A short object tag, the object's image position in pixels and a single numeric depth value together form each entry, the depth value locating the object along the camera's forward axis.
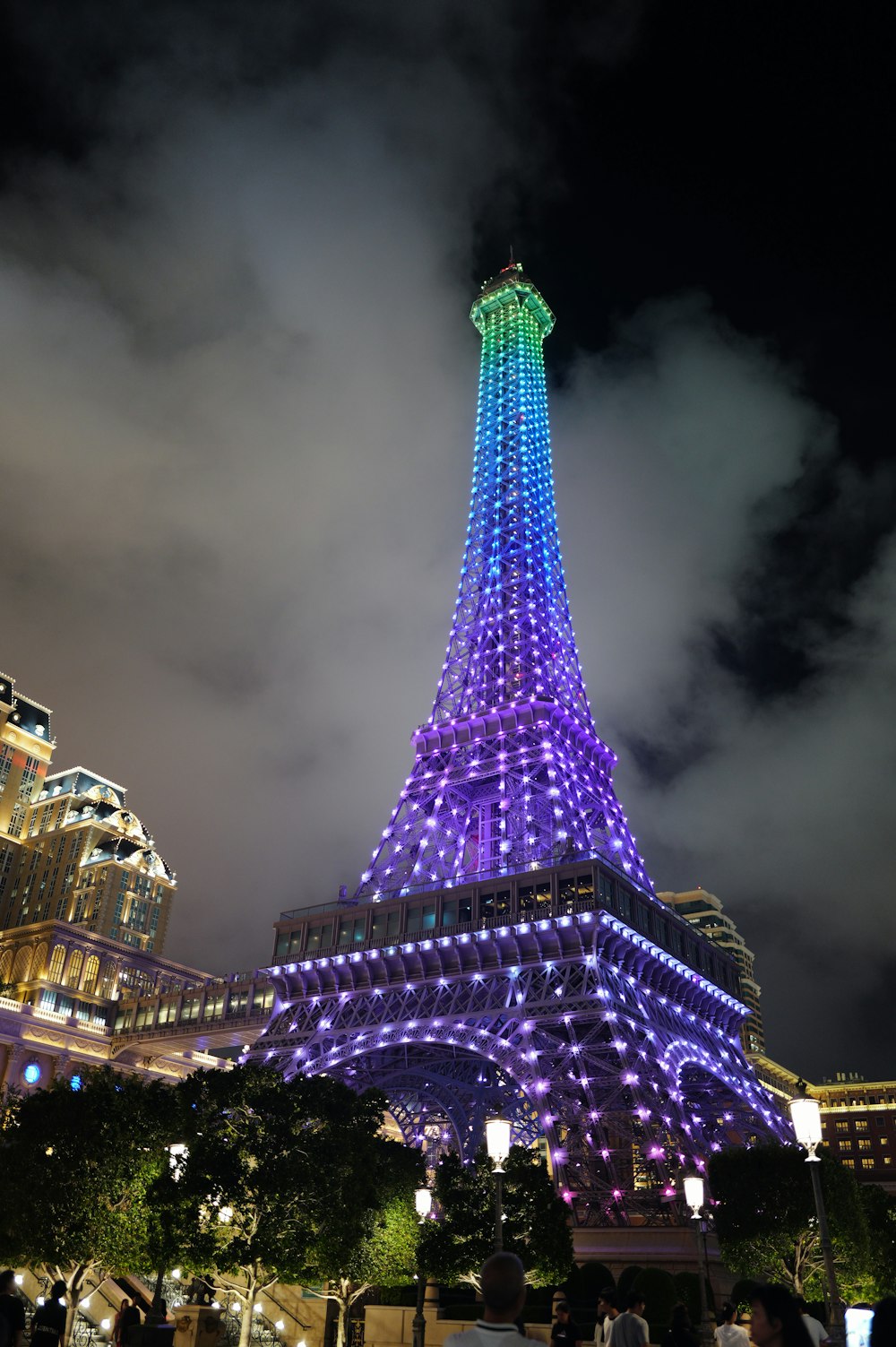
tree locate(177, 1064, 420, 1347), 35.69
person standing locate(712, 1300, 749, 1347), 15.35
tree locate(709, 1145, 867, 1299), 43.84
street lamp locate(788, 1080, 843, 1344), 17.44
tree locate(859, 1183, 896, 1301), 46.66
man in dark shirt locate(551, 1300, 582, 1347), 17.69
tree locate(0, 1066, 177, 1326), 36.19
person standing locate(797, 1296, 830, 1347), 13.43
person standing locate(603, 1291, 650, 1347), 14.62
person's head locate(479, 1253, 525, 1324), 6.87
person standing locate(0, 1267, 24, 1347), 14.27
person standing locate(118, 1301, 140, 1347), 25.46
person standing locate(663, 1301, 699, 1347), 17.08
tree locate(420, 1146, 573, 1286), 40.59
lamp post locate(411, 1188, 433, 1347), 29.41
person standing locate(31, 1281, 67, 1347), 19.83
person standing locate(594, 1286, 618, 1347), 17.09
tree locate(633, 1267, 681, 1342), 39.00
